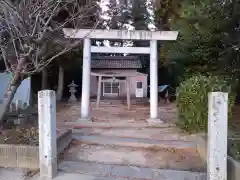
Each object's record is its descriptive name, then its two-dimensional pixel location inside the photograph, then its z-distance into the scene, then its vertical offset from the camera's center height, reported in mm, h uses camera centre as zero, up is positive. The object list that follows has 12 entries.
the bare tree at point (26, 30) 3035 +1154
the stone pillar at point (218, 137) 2264 -565
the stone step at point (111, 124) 4655 -857
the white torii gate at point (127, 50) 5175 +1337
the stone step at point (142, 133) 3884 -933
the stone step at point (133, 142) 3430 -982
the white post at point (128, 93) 7602 -24
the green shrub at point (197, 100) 3823 -154
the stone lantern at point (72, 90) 9967 +168
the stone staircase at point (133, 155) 2669 -1114
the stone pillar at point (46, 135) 2573 -618
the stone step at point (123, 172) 2590 -1207
